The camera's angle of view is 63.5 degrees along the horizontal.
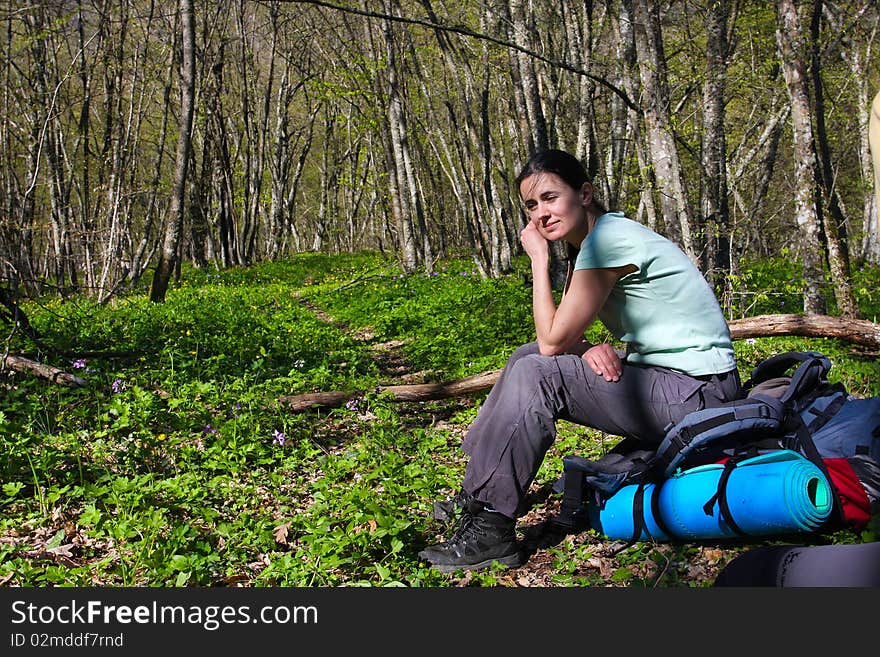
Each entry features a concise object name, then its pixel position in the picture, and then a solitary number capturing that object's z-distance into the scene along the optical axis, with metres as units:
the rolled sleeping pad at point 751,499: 2.73
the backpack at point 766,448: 2.91
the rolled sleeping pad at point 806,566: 2.02
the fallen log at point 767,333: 5.84
